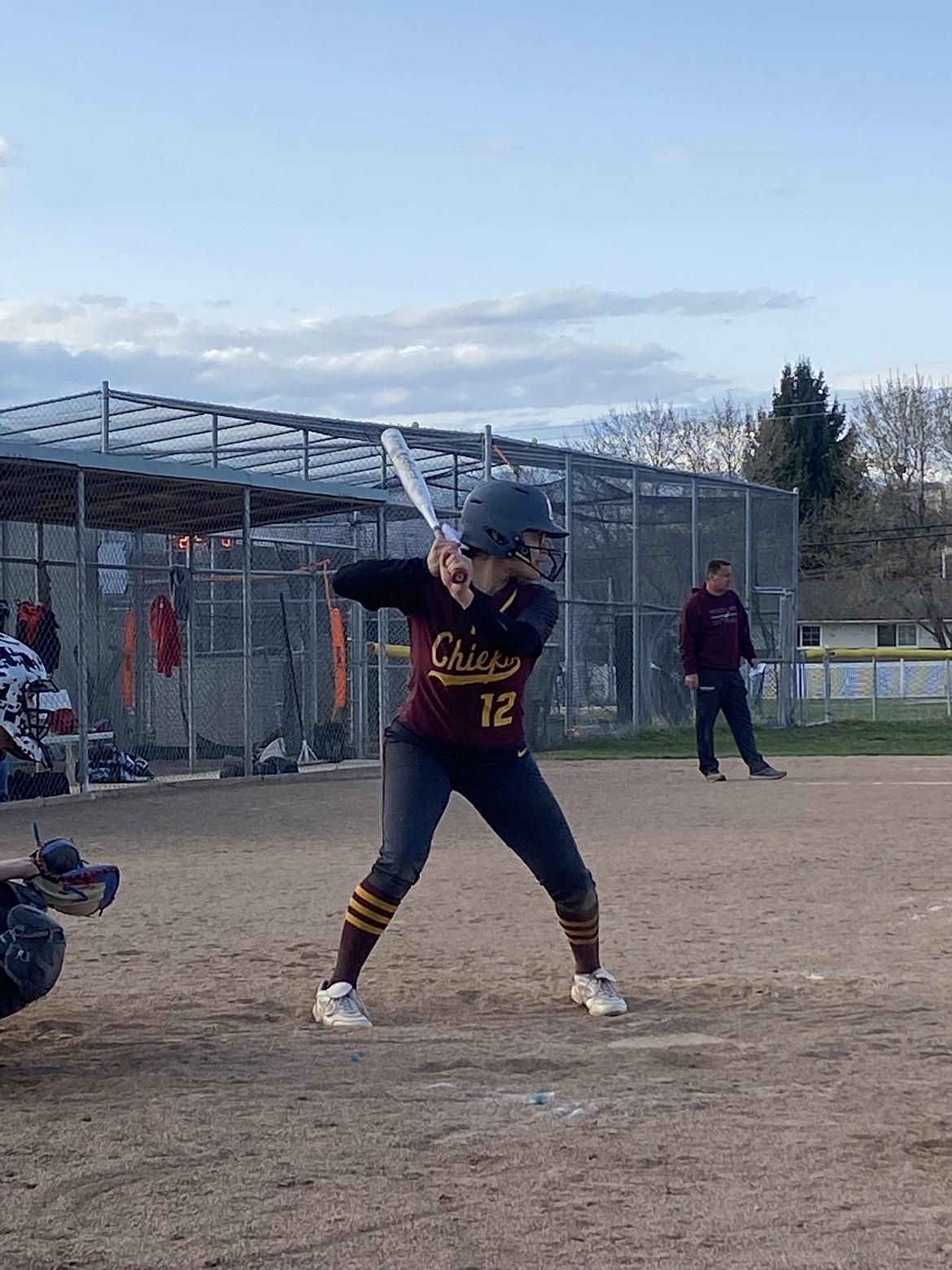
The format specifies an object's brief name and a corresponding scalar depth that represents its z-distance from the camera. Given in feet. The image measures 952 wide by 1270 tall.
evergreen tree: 208.74
